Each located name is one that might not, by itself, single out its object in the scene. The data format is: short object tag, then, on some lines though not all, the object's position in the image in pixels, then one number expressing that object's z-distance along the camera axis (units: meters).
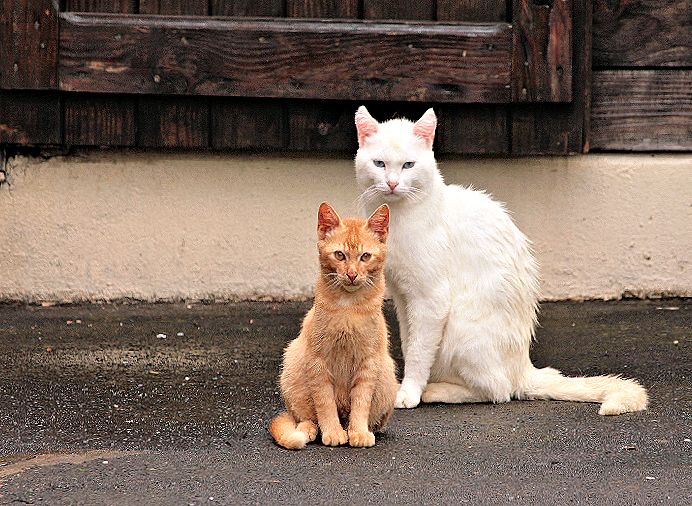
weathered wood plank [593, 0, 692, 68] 12.84
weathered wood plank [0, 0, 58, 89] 12.24
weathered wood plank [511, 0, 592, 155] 12.69
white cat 9.64
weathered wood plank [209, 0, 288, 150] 12.62
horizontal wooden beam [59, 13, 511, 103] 12.33
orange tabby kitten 8.27
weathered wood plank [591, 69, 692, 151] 12.91
